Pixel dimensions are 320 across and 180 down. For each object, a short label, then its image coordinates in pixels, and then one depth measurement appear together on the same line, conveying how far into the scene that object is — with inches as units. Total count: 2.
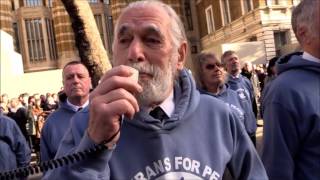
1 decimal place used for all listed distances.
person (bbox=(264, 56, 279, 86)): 180.6
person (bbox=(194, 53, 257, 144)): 126.1
